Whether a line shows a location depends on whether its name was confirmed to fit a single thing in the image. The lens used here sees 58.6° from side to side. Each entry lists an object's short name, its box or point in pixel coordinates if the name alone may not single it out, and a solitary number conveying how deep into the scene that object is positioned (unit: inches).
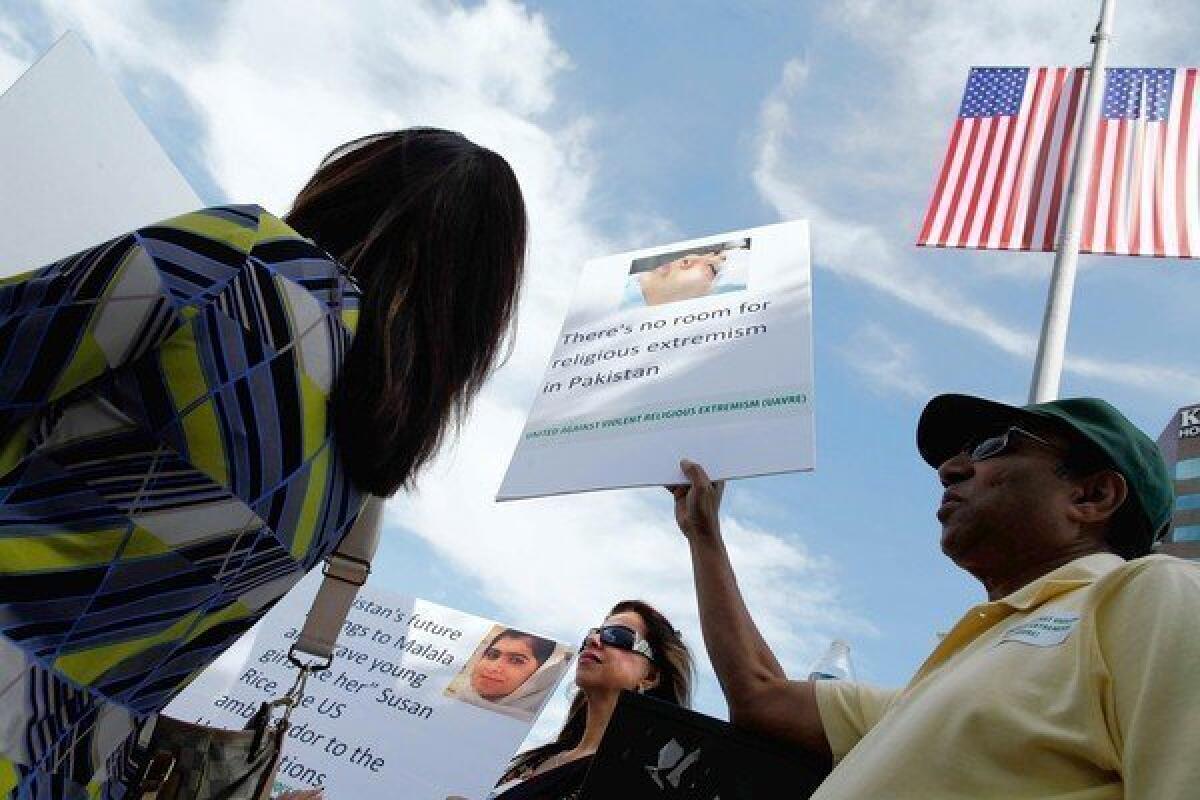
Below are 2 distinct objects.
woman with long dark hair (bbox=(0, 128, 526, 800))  45.3
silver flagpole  258.1
